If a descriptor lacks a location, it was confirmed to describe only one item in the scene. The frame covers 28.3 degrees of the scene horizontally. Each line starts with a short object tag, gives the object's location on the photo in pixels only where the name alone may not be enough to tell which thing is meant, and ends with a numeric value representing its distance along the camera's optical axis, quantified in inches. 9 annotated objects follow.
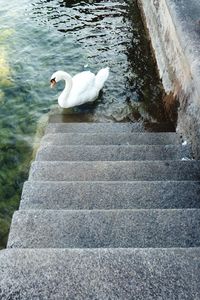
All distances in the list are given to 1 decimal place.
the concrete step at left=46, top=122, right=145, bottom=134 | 217.2
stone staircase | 77.2
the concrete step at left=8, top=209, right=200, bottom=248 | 103.5
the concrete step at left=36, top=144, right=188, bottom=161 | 169.9
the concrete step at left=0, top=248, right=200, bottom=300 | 75.4
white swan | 245.9
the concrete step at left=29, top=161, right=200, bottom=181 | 147.9
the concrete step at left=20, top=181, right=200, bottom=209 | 126.3
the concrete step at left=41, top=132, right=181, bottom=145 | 191.9
